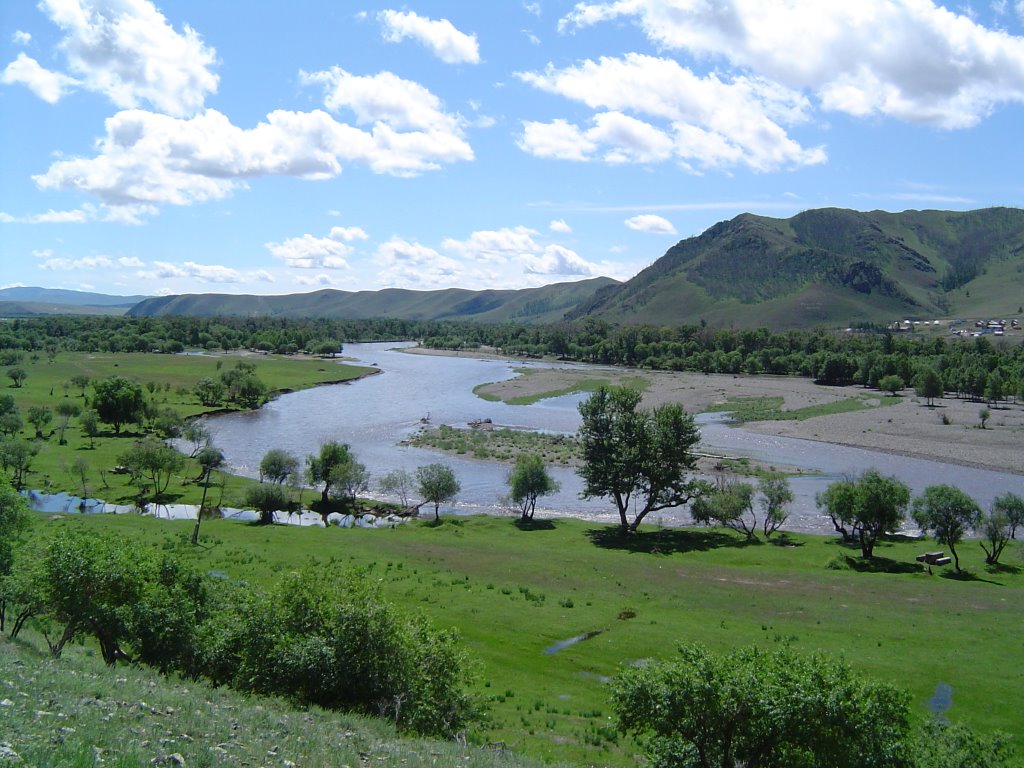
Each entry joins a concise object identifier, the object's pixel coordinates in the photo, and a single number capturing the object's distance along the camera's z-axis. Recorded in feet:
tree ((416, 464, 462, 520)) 229.45
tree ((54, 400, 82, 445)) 344.34
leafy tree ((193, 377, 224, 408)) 458.09
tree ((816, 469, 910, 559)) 185.37
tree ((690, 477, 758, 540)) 211.00
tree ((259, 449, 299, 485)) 251.80
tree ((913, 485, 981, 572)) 174.09
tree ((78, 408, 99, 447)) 331.36
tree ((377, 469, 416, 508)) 254.47
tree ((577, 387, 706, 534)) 213.66
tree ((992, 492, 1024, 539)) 178.50
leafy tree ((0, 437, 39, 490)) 246.47
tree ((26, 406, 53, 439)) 328.49
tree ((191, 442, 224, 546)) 263.08
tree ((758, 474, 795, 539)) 210.38
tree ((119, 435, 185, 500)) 244.89
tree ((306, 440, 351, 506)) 246.88
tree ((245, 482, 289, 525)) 218.18
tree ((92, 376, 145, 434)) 347.97
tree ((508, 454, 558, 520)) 229.66
